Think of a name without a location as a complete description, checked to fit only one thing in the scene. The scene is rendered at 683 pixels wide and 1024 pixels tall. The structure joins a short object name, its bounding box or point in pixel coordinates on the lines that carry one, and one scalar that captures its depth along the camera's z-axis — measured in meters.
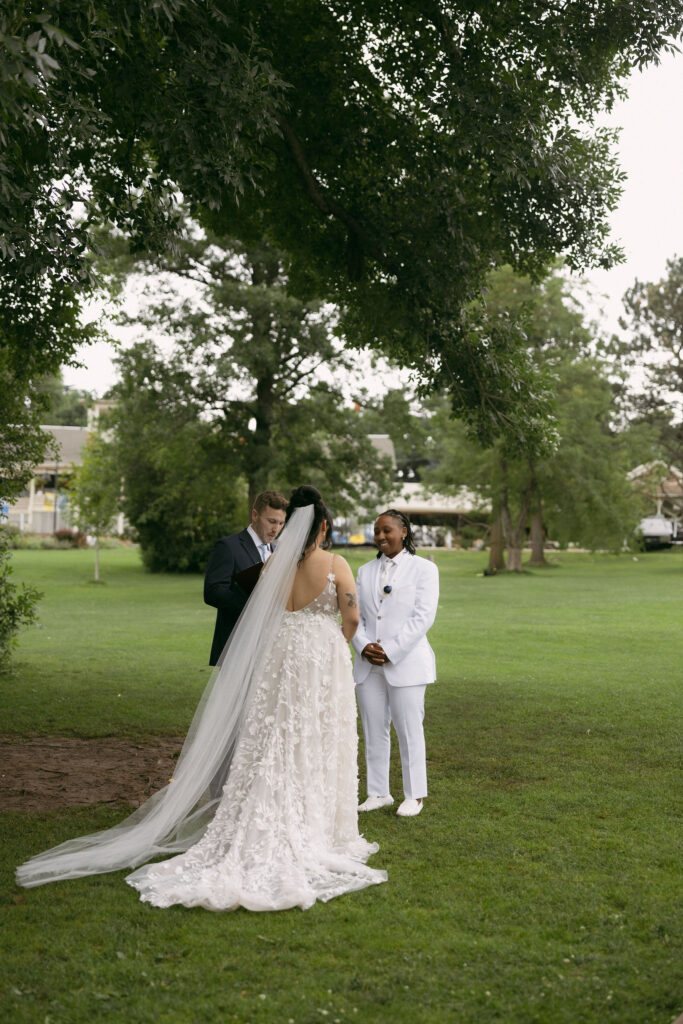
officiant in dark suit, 7.32
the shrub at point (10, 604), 14.17
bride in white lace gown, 5.76
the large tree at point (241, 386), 30.56
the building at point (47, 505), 75.12
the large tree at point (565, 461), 43.72
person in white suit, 7.62
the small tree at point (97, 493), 34.03
